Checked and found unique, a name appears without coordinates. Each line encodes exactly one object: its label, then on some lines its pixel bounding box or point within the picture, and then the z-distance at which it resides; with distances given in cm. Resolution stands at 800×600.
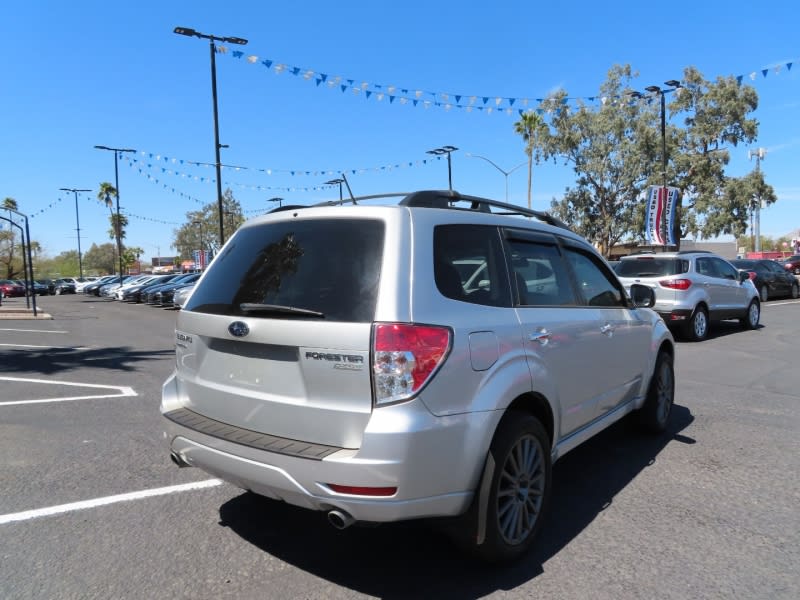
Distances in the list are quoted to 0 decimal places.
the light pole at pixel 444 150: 3331
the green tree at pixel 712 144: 3928
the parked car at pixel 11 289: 4948
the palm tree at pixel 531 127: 4262
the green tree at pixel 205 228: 7162
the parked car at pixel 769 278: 2156
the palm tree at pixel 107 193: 6754
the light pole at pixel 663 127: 2242
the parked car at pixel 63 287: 5557
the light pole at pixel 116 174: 3230
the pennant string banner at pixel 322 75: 1682
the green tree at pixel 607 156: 4084
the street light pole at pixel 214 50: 1786
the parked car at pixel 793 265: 3925
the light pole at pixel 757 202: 3966
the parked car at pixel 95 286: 4175
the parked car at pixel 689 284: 1127
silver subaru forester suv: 254
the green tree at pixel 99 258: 12850
